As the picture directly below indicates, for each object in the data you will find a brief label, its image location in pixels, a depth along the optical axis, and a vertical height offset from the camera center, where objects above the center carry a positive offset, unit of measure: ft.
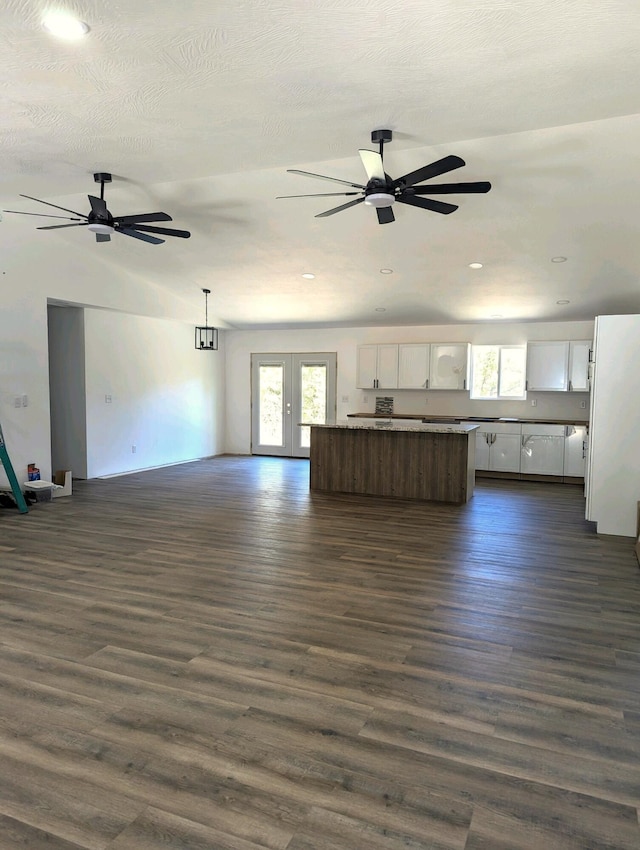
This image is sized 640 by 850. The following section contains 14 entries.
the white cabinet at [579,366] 28.81 +0.84
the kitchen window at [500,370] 31.55 +0.67
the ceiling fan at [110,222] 17.06 +4.73
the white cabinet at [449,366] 31.35 +0.86
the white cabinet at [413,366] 32.19 +0.86
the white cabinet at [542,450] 28.63 -3.33
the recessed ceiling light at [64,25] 9.36 +5.81
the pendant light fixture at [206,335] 34.64 +2.71
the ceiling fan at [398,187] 13.07 +4.68
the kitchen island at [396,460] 23.61 -3.36
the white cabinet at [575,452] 28.17 -3.38
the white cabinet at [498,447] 29.45 -3.31
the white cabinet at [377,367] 32.99 +0.81
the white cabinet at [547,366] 29.27 +0.85
